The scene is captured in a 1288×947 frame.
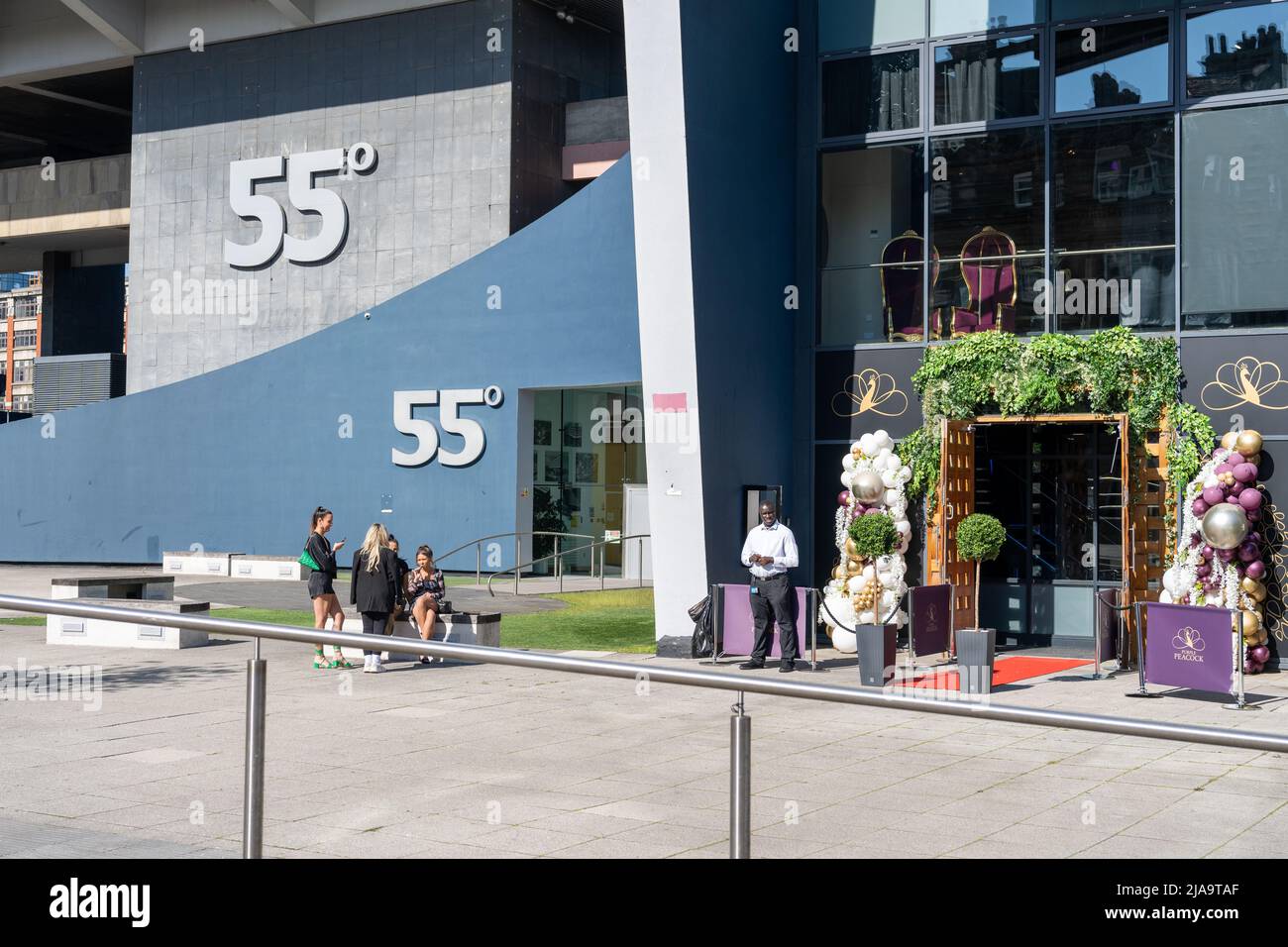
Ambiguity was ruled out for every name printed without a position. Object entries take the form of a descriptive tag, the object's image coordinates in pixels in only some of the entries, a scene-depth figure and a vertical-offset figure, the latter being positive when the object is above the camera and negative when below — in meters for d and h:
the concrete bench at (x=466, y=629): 16.33 -1.50
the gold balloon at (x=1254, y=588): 16.25 -1.03
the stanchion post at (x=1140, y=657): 14.52 -1.62
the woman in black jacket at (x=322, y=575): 15.31 -0.81
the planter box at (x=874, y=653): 14.93 -1.62
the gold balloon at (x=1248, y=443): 16.33 +0.65
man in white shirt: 16.17 -0.95
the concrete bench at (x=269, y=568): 29.42 -1.41
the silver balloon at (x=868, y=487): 18.33 +0.16
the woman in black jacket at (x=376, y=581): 14.96 -0.86
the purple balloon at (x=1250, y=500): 16.19 -0.01
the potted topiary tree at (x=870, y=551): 17.69 -0.64
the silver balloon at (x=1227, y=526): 15.72 -0.30
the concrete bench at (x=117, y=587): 18.45 -1.18
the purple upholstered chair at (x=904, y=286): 19.56 +2.99
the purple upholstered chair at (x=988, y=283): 19.00 +2.93
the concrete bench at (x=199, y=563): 30.45 -1.37
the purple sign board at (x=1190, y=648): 13.69 -1.47
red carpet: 15.30 -2.05
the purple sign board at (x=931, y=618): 16.27 -1.39
